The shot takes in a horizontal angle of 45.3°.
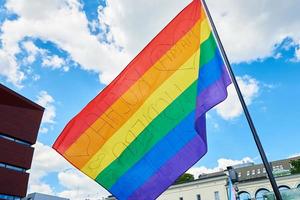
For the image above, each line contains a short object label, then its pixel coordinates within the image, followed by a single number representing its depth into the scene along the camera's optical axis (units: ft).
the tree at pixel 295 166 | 212.54
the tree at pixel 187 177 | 240.53
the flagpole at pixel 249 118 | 14.99
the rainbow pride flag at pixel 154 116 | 20.97
